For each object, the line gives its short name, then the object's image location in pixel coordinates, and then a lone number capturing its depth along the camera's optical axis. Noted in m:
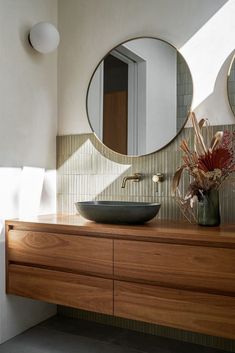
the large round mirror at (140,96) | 2.19
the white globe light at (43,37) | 2.30
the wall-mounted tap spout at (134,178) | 2.27
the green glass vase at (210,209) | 1.88
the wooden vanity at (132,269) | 1.60
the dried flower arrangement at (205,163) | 1.82
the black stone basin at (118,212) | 1.86
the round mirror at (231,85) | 2.03
